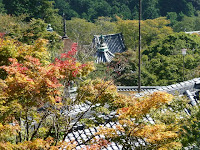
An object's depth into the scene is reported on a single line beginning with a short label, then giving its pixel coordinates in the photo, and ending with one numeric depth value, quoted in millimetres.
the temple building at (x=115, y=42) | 56007
